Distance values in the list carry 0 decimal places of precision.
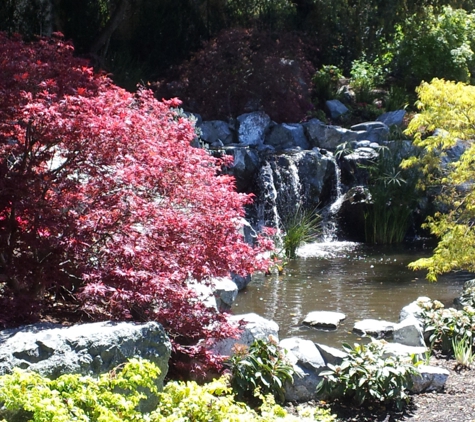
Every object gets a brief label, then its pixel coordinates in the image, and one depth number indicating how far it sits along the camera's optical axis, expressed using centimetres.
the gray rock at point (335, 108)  1833
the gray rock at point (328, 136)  1636
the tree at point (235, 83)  1655
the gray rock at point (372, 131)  1641
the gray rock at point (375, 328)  773
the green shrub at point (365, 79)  1934
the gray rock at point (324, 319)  801
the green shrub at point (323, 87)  1927
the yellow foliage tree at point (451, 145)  809
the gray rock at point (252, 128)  1597
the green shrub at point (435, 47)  1961
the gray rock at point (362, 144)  1570
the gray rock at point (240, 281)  966
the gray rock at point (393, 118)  1739
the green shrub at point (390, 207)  1370
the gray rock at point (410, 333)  701
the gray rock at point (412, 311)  740
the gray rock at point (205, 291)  666
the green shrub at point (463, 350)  643
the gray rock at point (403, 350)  582
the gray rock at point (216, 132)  1565
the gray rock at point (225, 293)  781
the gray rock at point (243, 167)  1418
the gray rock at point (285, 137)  1627
